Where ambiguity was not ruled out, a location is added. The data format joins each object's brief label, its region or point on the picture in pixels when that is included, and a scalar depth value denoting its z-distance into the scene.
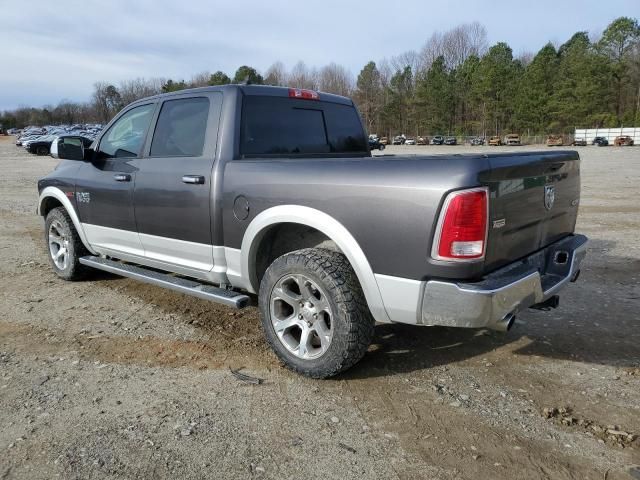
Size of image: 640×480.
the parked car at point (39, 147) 35.72
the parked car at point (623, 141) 56.81
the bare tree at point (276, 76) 97.97
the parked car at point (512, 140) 69.88
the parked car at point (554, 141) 62.84
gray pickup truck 2.89
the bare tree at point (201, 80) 97.86
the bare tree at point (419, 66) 98.88
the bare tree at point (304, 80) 102.30
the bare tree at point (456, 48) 96.44
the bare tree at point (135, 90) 110.31
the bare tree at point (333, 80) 106.44
